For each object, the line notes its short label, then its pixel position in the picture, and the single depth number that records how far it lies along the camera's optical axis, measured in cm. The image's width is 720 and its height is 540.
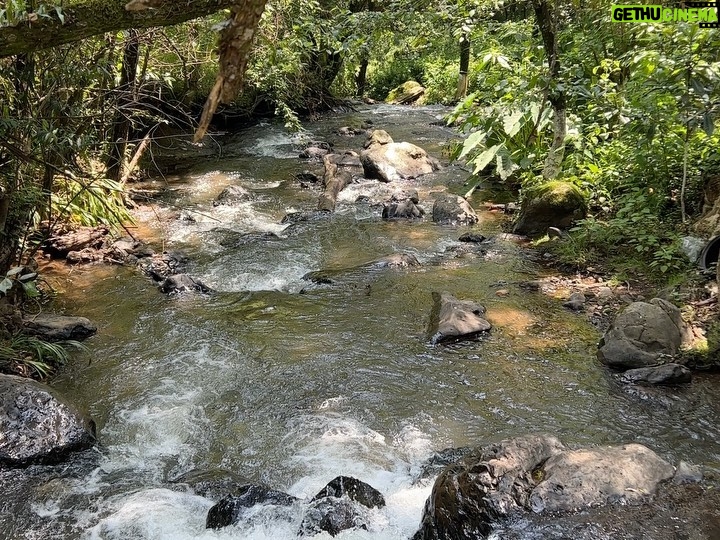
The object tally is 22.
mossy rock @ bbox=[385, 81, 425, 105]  2497
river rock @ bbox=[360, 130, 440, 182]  1298
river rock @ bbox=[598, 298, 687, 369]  531
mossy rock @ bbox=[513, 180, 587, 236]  844
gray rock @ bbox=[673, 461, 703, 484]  360
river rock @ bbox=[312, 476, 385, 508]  380
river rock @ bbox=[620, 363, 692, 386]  504
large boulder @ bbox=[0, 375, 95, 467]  430
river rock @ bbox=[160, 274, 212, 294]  754
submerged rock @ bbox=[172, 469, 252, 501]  402
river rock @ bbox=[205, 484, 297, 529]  375
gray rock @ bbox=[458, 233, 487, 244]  895
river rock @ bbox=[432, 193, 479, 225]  993
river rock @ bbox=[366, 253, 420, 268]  812
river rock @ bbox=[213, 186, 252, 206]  1144
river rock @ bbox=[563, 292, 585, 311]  664
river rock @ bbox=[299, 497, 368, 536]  363
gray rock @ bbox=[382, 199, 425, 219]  1041
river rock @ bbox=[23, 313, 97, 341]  604
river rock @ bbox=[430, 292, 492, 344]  613
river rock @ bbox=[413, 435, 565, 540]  333
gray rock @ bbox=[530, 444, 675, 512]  335
